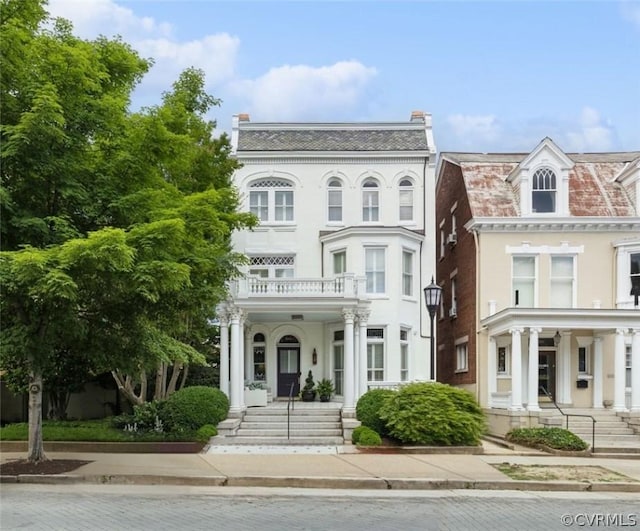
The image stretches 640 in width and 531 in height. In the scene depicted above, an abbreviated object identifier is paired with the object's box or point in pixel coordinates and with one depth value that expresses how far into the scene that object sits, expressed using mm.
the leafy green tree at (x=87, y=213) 11906
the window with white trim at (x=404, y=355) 24916
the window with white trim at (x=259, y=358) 25625
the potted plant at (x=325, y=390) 23828
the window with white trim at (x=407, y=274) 25094
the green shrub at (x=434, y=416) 17078
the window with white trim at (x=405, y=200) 25750
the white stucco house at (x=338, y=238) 24672
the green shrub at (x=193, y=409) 17953
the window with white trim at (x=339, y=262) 25156
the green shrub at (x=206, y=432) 17641
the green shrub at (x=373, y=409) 18344
